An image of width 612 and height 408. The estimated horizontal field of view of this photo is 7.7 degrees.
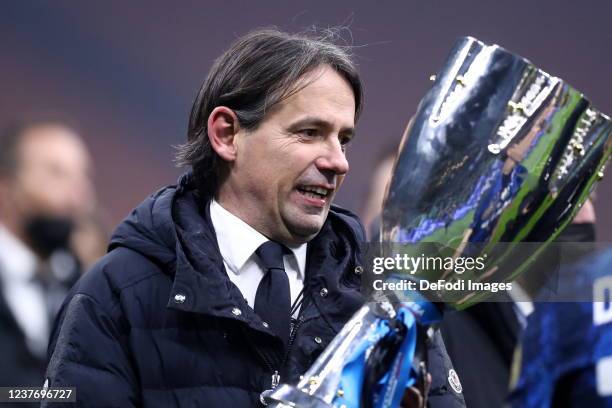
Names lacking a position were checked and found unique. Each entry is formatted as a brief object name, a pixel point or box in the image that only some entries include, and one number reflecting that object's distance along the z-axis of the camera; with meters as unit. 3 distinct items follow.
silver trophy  4.15
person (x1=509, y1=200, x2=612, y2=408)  3.69
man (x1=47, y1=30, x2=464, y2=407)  4.45
